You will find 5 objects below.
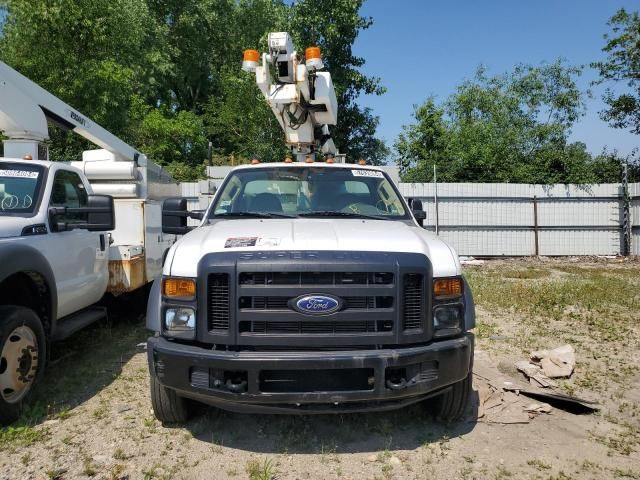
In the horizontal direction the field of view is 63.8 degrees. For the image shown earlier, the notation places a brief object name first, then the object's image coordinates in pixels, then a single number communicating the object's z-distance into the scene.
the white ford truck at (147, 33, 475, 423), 3.04
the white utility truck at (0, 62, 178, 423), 3.88
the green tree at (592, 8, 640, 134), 16.67
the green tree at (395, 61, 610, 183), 16.94
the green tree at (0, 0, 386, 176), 16.34
